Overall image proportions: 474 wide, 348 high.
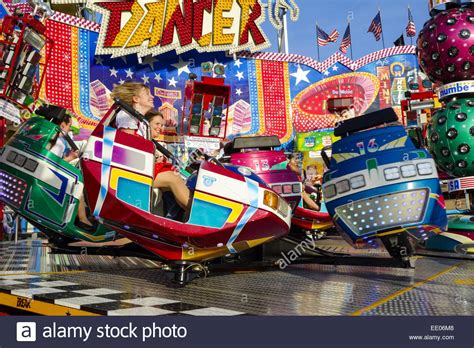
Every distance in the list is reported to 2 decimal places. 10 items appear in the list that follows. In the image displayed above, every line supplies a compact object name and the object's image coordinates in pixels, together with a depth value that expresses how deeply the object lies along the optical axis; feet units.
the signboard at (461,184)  14.98
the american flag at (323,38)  62.64
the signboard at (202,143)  34.65
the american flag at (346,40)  62.40
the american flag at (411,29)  69.62
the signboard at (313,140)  43.78
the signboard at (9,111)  16.45
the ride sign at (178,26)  39.40
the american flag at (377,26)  67.25
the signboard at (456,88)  15.33
